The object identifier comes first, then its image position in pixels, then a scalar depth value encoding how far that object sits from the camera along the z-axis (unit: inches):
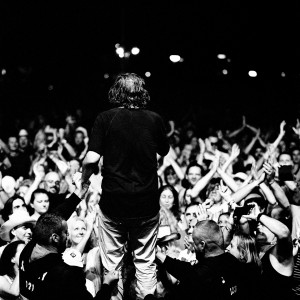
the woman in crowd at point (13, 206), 230.4
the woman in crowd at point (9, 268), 180.1
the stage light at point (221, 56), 720.2
